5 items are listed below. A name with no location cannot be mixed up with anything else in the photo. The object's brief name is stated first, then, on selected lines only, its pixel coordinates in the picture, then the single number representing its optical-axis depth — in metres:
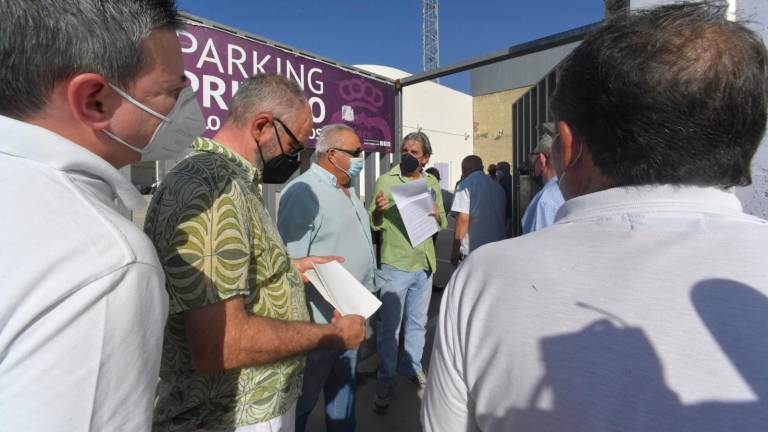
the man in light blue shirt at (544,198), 2.53
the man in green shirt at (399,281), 3.15
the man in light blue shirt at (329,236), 2.27
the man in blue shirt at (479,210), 4.06
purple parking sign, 2.50
